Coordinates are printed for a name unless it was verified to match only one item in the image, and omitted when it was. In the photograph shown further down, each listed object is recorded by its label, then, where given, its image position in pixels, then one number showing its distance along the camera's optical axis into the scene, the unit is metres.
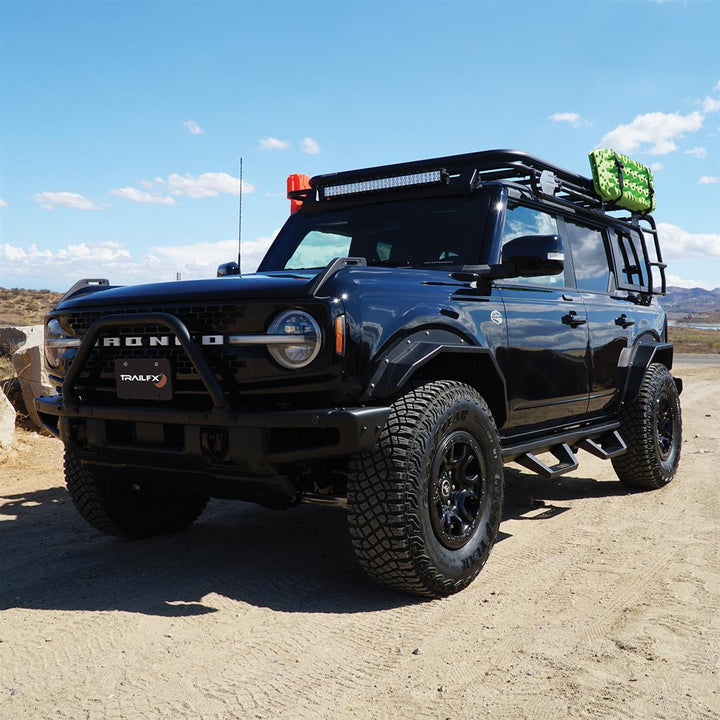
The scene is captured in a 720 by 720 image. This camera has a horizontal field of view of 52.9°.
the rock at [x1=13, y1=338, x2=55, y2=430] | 7.48
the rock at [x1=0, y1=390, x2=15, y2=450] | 6.66
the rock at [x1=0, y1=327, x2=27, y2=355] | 9.38
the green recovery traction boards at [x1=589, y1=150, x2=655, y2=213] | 5.61
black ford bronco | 3.05
